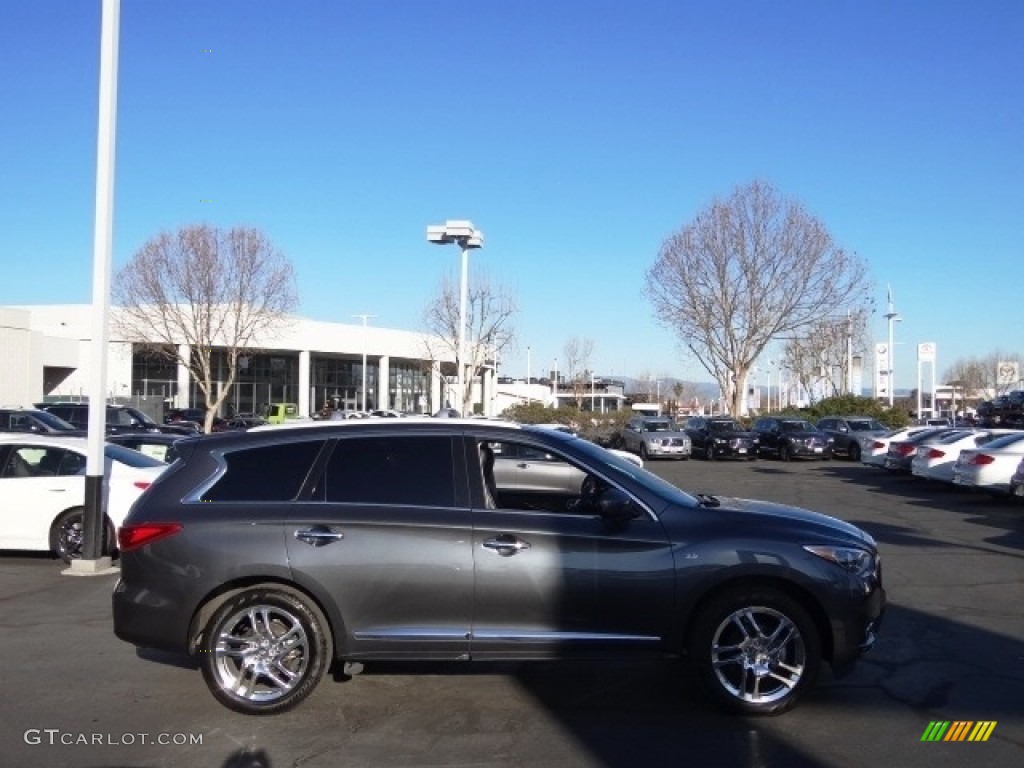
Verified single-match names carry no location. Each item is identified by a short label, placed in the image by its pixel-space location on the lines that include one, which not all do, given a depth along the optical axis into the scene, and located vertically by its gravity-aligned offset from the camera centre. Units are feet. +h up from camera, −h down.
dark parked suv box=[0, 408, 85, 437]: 77.77 -1.37
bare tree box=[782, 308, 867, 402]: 168.96 +13.20
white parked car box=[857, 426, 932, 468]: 91.25 -3.12
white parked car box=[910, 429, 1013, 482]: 73.05 -2.98
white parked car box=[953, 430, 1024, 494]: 62.28 -3.22
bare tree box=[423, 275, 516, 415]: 152.05 +12.29
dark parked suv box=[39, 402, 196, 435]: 96.07 -1.17
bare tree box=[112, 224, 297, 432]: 127.85 +14.40
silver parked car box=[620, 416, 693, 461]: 118.93 -3.56
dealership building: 168.76 +8.17
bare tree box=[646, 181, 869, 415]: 150.31 +20.28
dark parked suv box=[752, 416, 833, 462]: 116.98 -3.27
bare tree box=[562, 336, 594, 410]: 288.51 +9.31
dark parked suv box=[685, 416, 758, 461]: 121.08 -3.49
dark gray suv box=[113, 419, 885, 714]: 19.12 -3.54
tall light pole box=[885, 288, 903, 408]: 169.48 +16.95
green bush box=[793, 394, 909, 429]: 159.43 +0.74
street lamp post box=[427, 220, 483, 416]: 80.12 +14.62
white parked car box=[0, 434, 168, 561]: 37.52 -3.72
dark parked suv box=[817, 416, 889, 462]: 116.98 -2.00
